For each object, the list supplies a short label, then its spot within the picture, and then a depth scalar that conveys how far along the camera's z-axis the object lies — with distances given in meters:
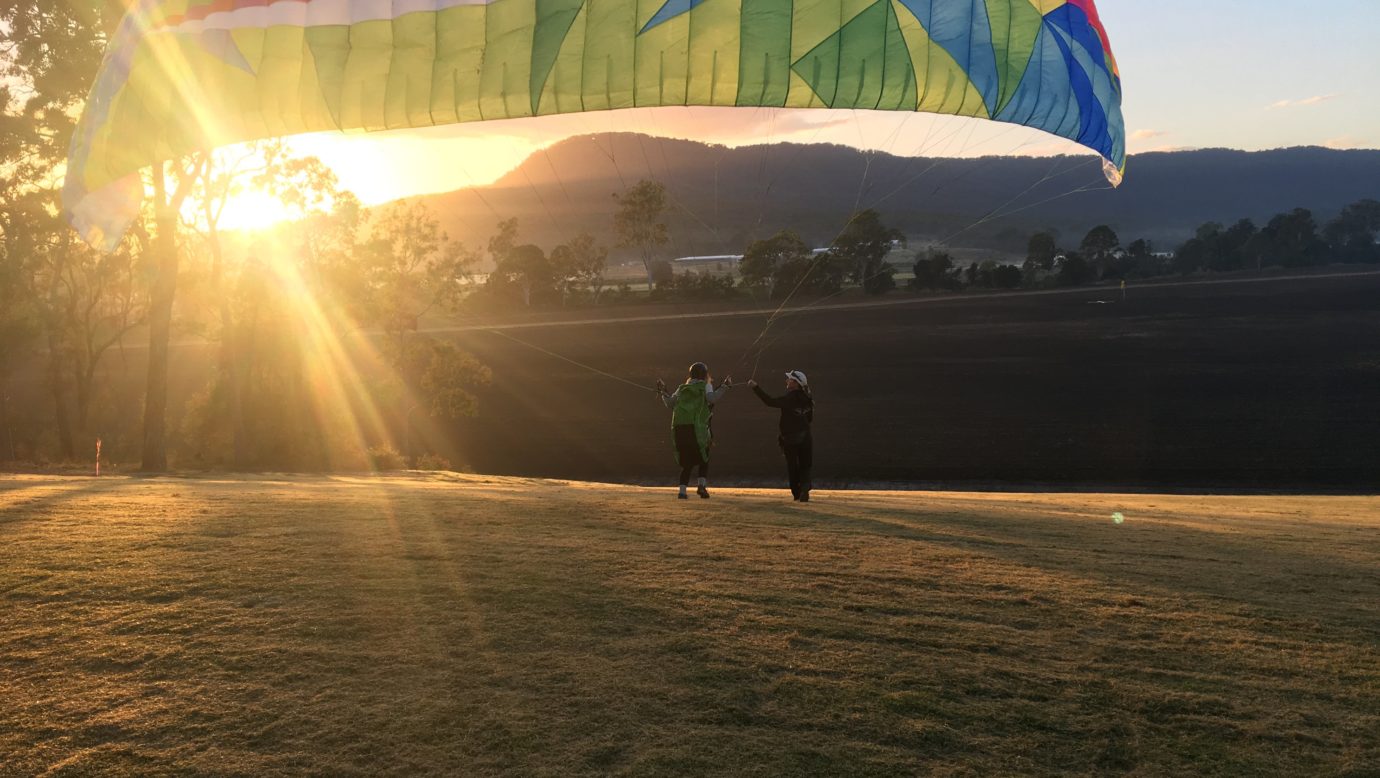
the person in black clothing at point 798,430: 13.17
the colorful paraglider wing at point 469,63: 9.30
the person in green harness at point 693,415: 12.98
